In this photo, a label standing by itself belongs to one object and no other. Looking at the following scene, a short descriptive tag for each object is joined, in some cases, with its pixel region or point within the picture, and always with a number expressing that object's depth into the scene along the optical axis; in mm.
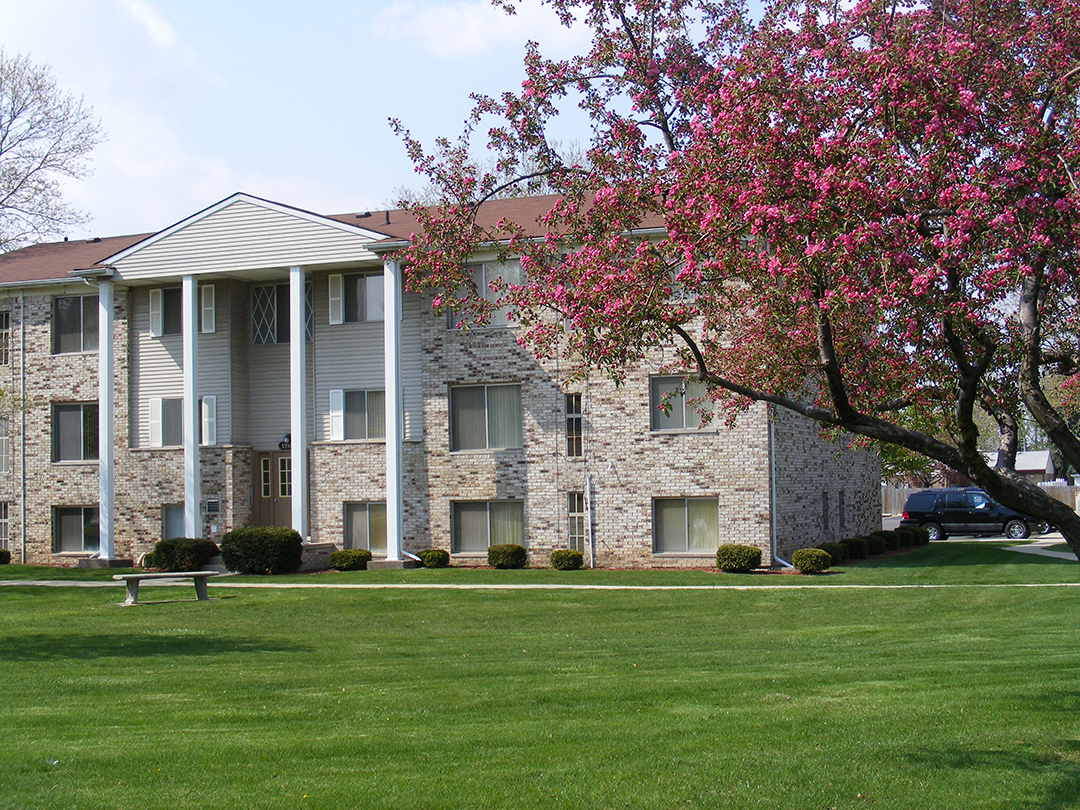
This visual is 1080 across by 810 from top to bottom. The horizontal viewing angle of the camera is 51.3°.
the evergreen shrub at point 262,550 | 27266
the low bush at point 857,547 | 29467
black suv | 40281
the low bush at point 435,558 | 28219
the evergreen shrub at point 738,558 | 25438
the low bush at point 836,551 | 26977
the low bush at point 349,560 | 27906
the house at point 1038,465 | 74312
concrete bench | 20359
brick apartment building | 27219
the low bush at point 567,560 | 27016
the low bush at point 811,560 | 25203
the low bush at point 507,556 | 27688
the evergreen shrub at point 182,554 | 28500
